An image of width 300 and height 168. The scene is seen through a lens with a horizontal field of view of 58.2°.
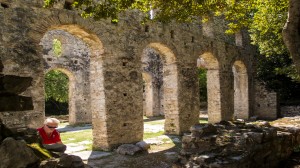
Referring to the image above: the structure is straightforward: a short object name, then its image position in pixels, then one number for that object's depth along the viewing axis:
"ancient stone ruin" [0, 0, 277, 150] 7.14
